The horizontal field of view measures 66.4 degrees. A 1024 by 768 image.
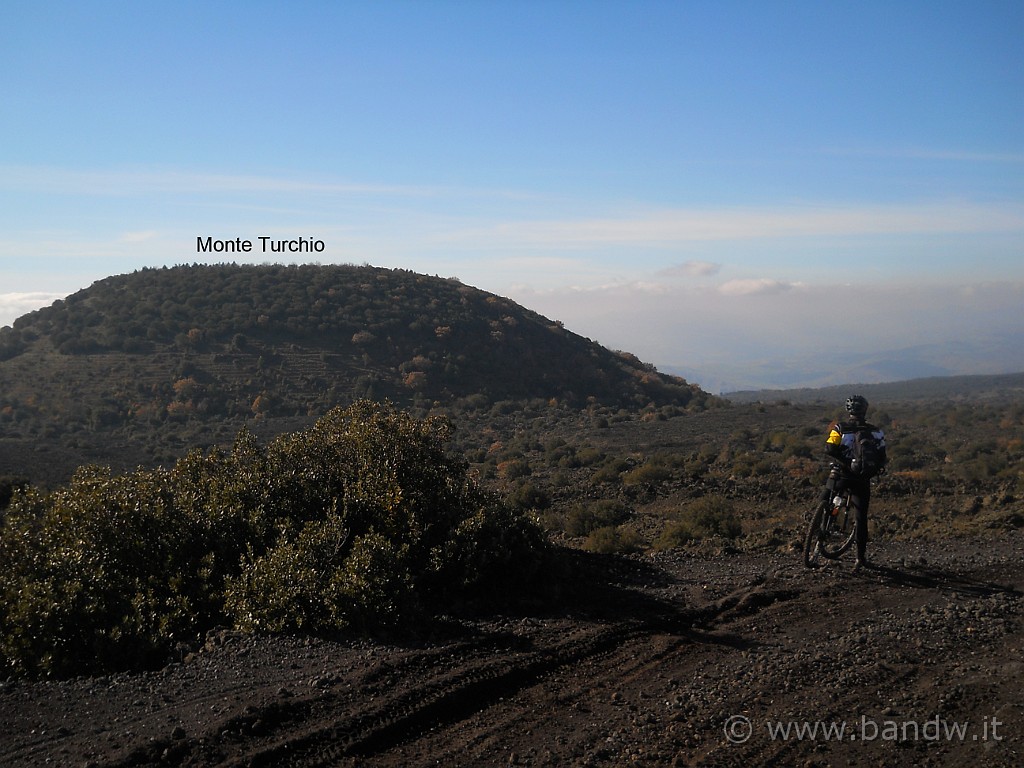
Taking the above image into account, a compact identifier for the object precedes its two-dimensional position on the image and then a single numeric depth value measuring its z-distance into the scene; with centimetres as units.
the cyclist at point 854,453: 812
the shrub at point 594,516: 1580
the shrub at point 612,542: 1297
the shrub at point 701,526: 1304
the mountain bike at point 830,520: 838
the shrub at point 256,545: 690
